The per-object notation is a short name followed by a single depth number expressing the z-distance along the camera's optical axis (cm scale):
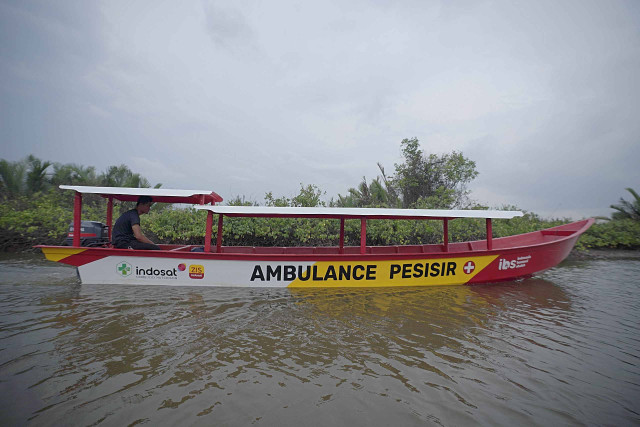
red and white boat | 543
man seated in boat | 571
